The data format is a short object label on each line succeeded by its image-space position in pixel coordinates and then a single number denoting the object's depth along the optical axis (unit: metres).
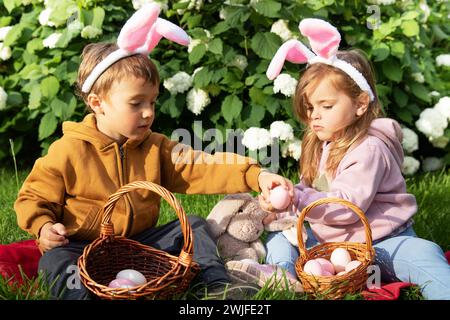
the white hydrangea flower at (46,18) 5.00
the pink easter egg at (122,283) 2.90
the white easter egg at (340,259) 3.16
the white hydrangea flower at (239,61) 4.67
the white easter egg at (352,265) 3.08
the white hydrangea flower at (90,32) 4.74
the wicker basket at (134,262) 2.75
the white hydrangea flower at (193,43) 4.68
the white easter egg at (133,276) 2.96
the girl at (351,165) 3.27
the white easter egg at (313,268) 3.03
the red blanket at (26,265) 3.03
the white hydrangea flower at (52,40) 4.89
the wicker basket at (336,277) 2.91
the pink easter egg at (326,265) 3.12
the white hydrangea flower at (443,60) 5.75
